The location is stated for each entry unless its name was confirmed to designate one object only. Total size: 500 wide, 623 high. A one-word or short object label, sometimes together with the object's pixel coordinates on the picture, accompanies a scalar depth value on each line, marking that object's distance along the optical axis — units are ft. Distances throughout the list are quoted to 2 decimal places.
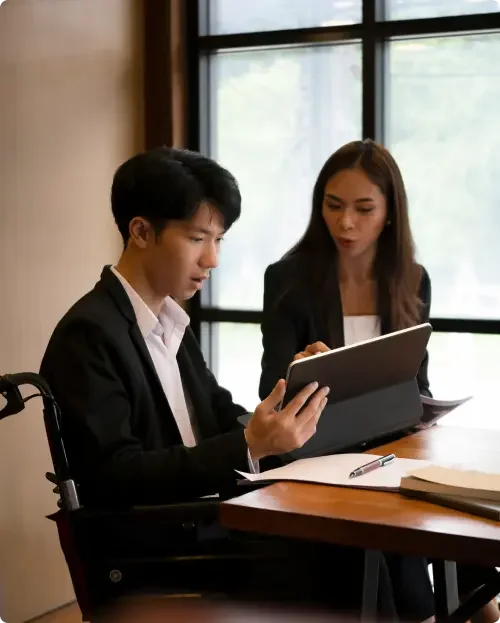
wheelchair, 9.71
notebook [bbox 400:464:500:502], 9.32
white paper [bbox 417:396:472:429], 11.21
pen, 9.83
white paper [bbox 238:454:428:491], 9.67
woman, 12.12
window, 14.37
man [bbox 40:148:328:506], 9.81
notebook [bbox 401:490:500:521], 9.16
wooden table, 8.92
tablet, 9.84
